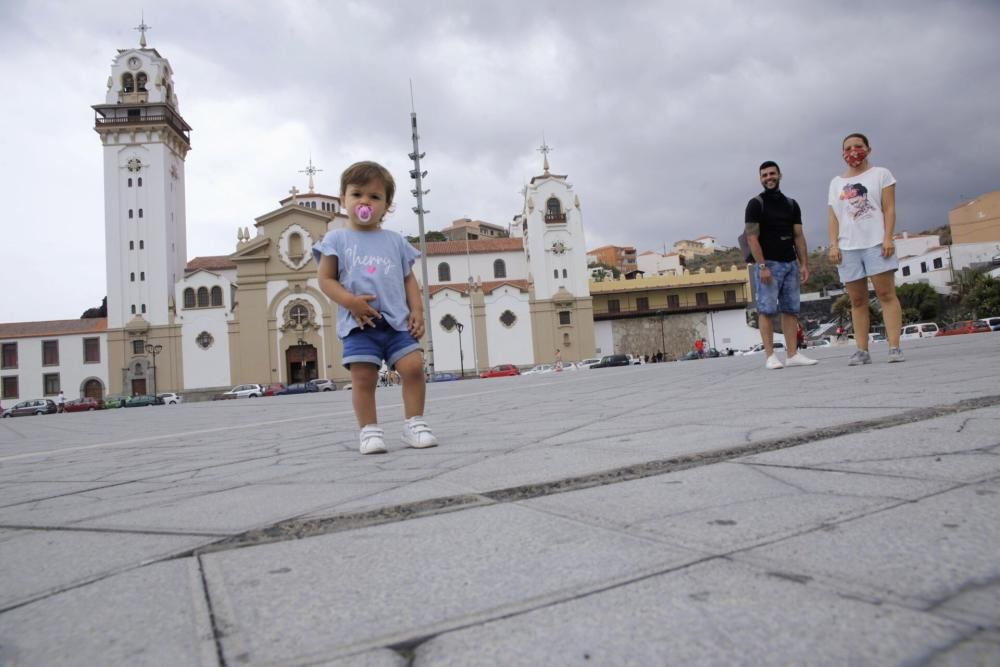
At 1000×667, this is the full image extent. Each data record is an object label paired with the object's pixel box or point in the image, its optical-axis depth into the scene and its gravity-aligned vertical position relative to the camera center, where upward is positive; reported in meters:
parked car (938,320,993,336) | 30.24 +0.15
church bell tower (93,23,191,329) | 42.75 +12.51
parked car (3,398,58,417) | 39.34 -0.84
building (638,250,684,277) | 86.88 +12.51
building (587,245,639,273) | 107.79 +16.95
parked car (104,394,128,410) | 39.44 -0.74
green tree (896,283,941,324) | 46.84 +2.19
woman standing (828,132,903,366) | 5.32 +0.89
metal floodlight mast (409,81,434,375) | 25.33 +7.31
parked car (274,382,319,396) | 38.44 -0.74
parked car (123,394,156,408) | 38.88 -0.83
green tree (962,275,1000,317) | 39.75 +2.01
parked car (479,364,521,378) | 40.78 -0.53
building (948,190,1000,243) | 54.34 +9.58
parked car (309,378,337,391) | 39.03 -0.60
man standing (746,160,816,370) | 6.19 +0.93
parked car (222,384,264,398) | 38.19 -0.66
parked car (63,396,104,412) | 39.97 -0.89
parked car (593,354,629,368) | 41.50 -0.35
